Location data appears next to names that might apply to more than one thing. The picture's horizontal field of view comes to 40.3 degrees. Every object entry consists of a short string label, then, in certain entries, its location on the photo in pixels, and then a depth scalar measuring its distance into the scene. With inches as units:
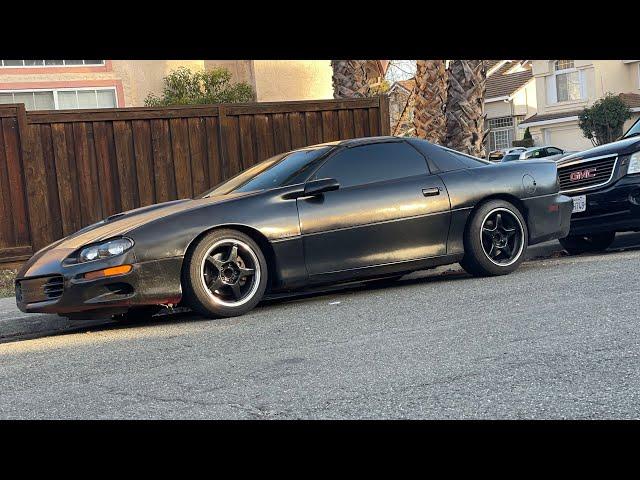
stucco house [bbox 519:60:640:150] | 1608.0
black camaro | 261.4
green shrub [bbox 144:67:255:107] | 975.6
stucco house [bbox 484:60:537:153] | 1879.9
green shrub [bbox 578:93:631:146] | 1486.2
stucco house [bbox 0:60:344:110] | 945.5
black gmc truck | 365.1
